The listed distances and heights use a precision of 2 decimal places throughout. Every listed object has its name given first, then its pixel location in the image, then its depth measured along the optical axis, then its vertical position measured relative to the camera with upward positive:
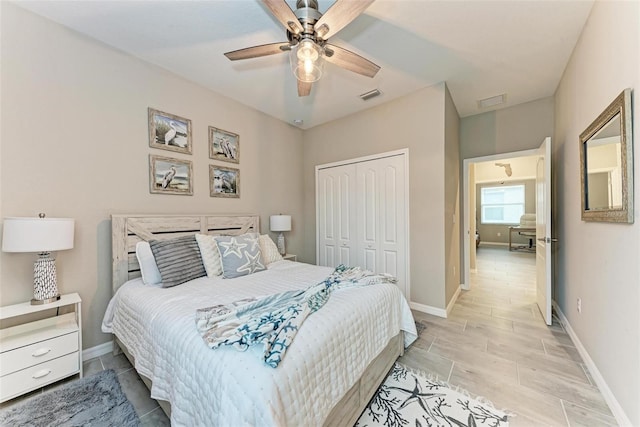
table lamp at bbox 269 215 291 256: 3.63 -0.16
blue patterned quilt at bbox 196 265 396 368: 1.09 -0.57
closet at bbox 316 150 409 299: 3.26 -0.03
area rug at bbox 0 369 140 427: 1.47 -1.24
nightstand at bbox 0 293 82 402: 1.59 -0.93
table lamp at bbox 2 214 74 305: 1.64 -0.18
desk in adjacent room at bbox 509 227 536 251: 7.64 -0.69
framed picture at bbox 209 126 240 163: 3.04 +0.89
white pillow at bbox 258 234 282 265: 2.93 -0.46
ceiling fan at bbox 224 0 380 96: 1.39 +1.16
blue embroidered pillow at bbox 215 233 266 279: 2.32 -0.42
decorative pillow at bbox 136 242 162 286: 2.12 -0.46
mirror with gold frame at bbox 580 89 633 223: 1.37 +0.31
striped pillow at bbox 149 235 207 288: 2.07 -0.41
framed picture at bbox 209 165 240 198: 3.06 +0.42
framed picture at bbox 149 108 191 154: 2.55 +0.90
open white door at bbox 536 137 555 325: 2.66 -0.25
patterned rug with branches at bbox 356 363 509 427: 1.47 -1.27
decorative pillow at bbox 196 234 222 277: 2.33 -0.40
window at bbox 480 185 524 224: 8.36 +0.25
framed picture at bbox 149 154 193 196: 2.55 +0.42
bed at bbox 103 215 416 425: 0.98 -0.70
